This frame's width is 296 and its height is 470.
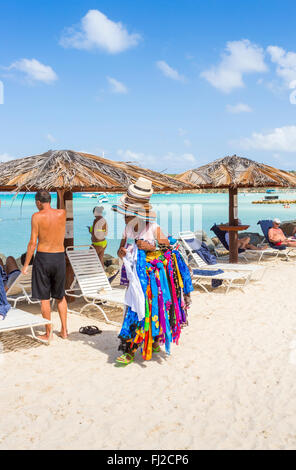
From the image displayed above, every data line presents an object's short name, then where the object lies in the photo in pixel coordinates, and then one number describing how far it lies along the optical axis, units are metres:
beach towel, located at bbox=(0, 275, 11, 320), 4.73
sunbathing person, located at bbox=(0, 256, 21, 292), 5.96
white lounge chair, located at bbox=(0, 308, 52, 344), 4.46
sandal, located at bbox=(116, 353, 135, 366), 4.20
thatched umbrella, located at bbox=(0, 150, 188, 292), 5.67
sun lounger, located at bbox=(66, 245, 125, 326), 5.93
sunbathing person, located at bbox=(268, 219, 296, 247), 11.13
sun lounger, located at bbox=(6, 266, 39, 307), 5.73
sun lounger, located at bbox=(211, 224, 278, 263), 10.71
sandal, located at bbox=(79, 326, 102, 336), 5.18
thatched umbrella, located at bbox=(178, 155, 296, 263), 9.27
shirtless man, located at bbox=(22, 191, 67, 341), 4.59
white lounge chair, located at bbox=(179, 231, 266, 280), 7.99
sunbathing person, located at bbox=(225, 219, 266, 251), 11.03
